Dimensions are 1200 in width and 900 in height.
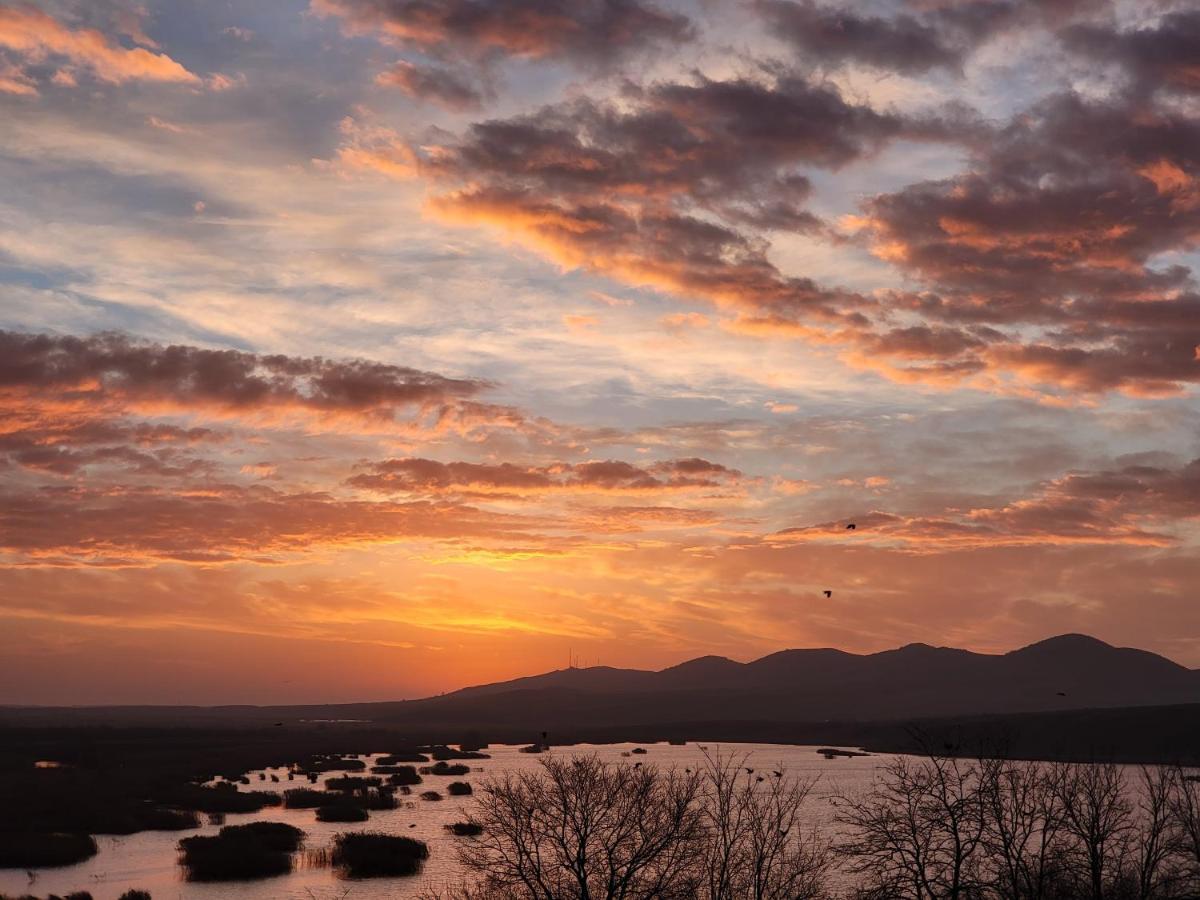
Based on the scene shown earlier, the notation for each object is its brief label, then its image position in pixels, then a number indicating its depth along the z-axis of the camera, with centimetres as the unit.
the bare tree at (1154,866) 4204
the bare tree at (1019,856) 4050
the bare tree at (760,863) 4216
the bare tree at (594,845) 4034
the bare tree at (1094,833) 4344
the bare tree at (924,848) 4038
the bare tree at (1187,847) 4397
